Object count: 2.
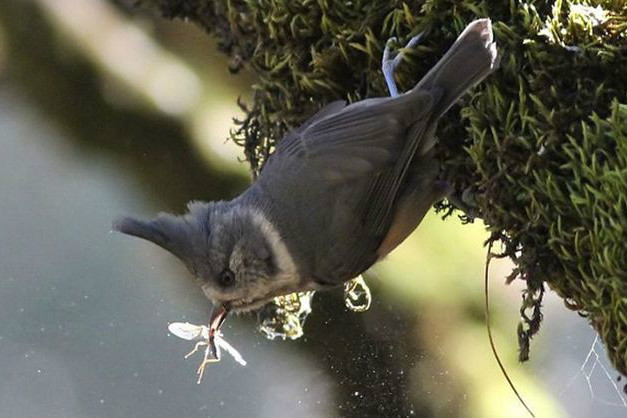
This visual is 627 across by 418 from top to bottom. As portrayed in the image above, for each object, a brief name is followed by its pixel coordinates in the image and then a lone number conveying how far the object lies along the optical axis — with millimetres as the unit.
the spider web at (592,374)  4918
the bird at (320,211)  4680
